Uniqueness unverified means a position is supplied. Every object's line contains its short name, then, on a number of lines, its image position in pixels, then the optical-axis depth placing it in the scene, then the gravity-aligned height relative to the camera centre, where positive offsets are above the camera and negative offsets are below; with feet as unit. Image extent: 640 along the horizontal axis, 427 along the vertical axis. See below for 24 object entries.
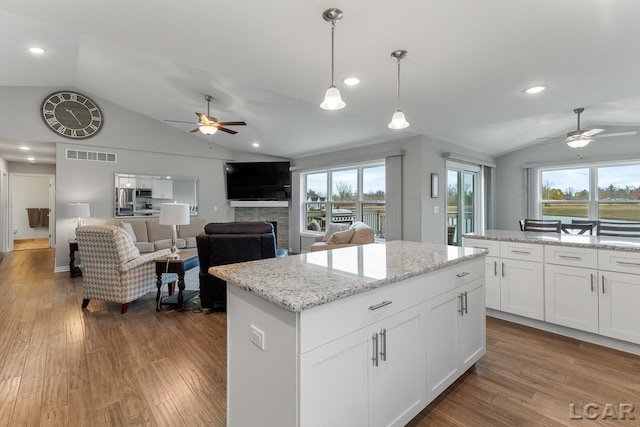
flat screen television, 24.29 +2.89
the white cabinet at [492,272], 9.95 -1.98
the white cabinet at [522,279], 9.10 -2.11
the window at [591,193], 18.61 +1.33
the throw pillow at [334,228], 17.95 -0.83
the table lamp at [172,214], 11.45 +0.08
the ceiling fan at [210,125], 14.10 +4.41
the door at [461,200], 19.20 +0.90
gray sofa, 18.66 -1.17
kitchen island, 3.67 -1.81
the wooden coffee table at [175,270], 11.09 -2.03
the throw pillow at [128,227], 18.37 -0.70
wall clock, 17.61 +6.26
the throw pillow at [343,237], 14.05 -1.07
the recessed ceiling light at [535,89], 9.73 +4.12
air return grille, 18.52 +3.93
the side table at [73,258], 16.63 -2.35
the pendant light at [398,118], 7.80 +2.64
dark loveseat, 10.30 -1.13
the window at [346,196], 19.89 +1.33
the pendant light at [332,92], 6.28 +2.77
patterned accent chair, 10.33 -1.71
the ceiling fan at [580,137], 13.76 +3.58
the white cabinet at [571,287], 8.21 -2.14
